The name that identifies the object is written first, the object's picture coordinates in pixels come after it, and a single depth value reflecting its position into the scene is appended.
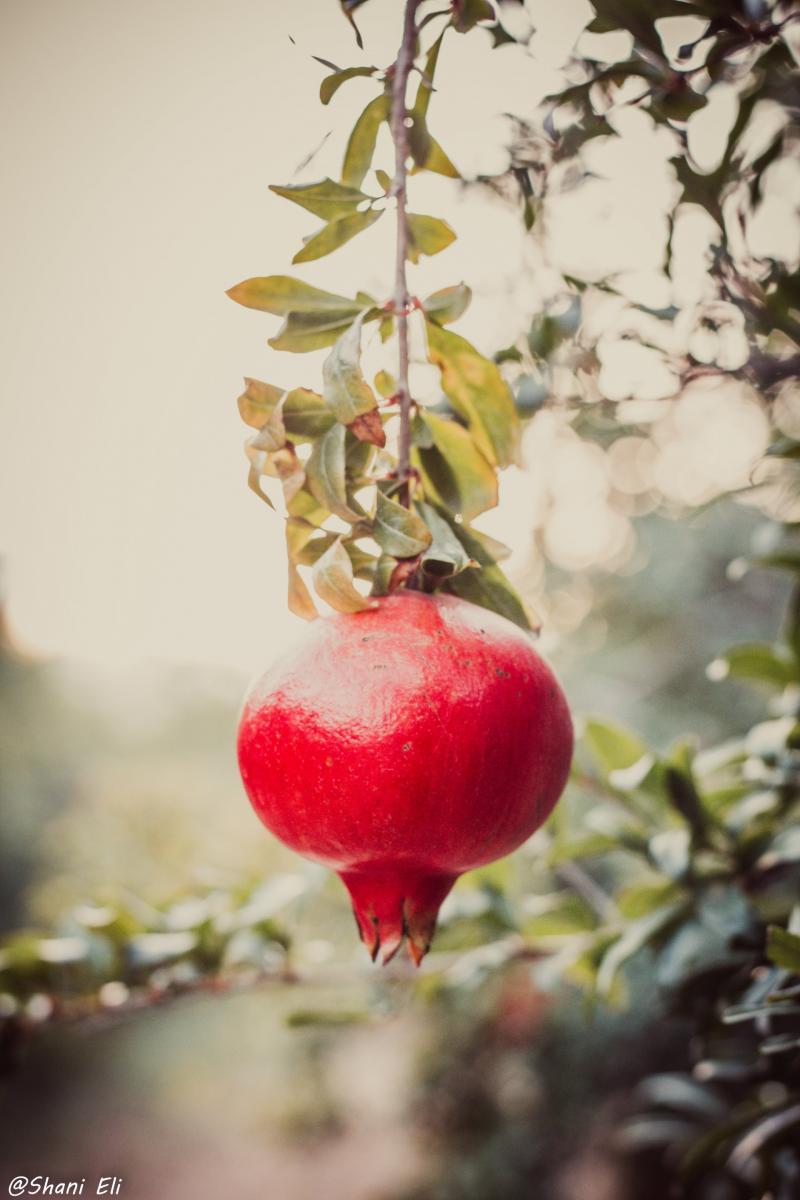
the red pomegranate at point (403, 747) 0.43
